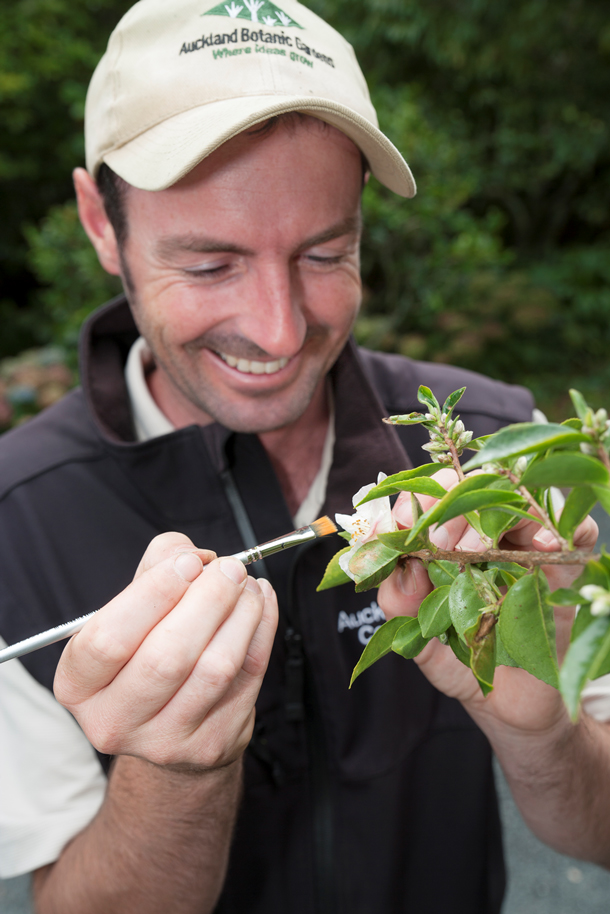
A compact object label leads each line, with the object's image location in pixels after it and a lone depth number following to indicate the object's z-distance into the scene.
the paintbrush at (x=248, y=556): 0.39
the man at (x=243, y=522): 0.48
